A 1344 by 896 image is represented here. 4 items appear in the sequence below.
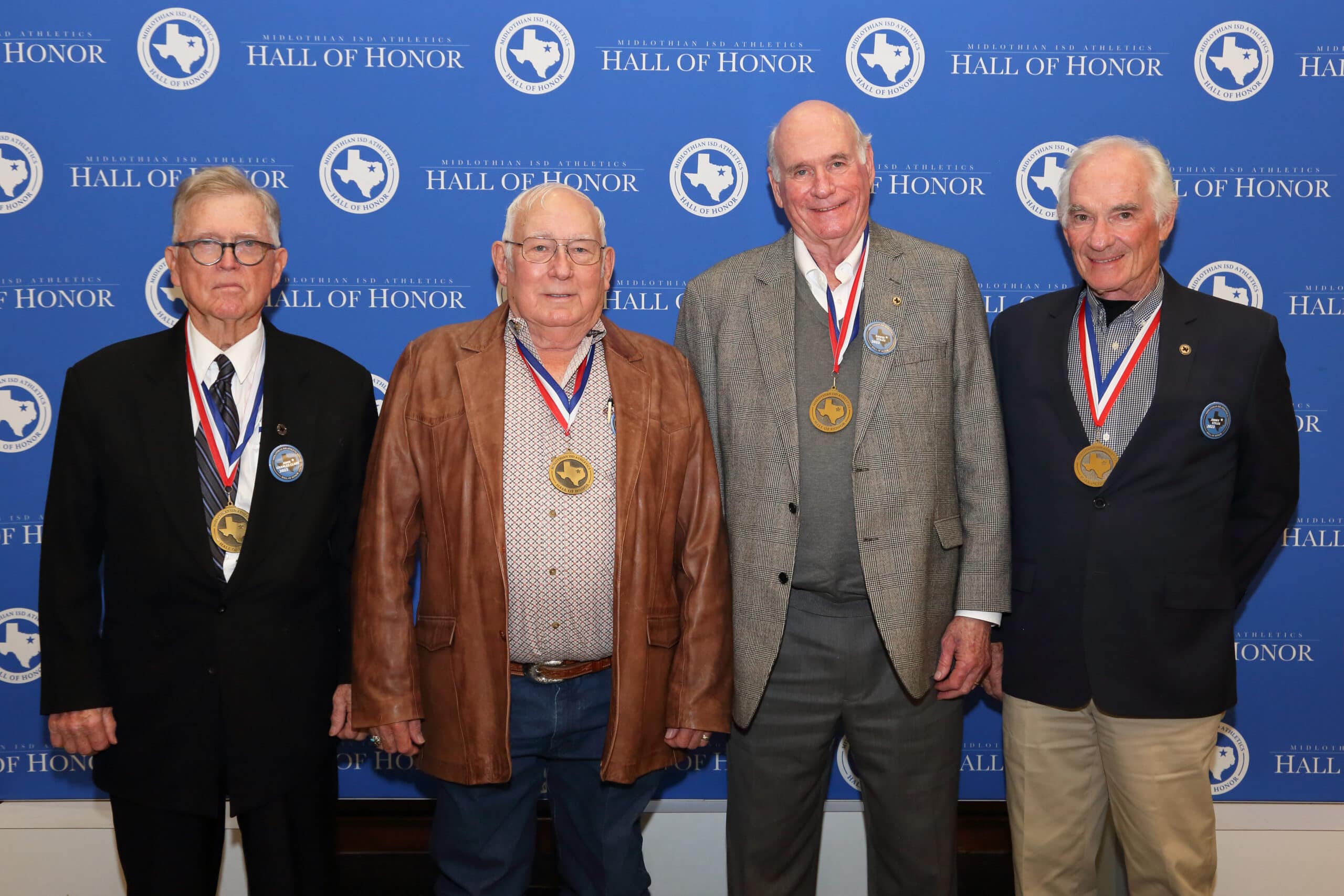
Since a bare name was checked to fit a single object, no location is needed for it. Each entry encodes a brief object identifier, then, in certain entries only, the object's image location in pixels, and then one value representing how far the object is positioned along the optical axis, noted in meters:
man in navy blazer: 2.41
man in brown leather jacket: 2.28
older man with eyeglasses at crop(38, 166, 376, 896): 2.26
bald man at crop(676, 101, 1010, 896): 2.41
